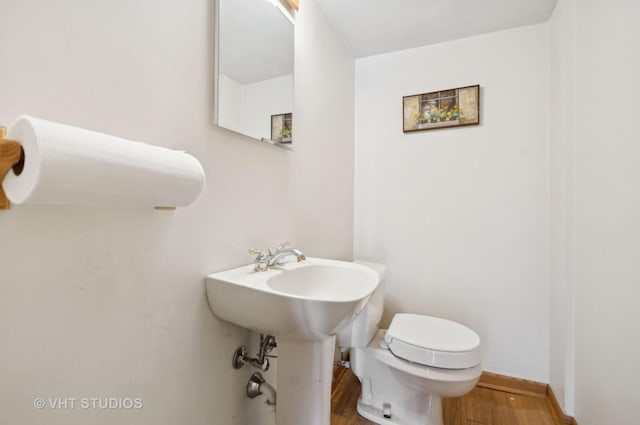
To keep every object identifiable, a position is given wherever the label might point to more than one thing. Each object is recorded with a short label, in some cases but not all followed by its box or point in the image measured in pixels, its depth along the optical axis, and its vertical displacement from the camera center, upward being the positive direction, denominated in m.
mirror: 0.95 +0.54
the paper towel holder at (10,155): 0.41 +0.08
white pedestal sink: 0.76 -0.29
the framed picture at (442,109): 1.77 +0.68
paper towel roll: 0.40 +0.07
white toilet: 1.24 -0.69
